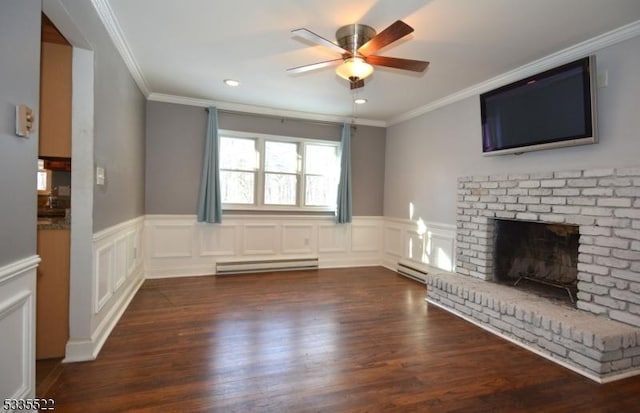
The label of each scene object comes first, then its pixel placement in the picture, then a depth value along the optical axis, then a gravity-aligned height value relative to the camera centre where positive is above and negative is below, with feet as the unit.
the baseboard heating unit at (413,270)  15.14 -3.04
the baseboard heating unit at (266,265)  15.64 -2.92
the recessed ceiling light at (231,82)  12.67 +5.04
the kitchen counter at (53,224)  7.41 -0.42
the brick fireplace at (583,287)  7.50 -2.08
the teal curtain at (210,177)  15.21 +1.46
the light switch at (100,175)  7.89 +0.79
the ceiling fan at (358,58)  7.88 +3.84
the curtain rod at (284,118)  15.92 +4.72
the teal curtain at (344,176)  17.51 +1.77
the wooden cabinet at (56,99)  7.43 +2.50
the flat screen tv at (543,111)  8.67 +3.02
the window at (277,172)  16.37 +1.92
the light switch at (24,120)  4.58 +1.26
